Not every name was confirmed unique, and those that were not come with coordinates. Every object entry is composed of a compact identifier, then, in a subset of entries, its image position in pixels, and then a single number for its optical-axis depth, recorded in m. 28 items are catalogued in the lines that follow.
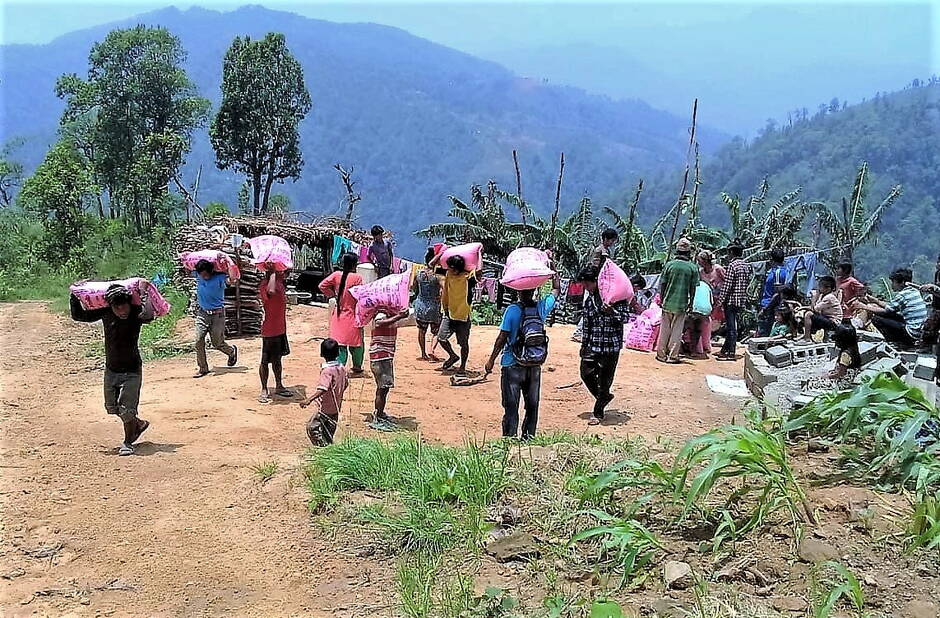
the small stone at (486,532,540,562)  3.83
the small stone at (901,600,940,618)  3.02
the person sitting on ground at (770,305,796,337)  10.33
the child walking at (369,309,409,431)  6.95
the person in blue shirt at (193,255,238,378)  9.05
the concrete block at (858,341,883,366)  7.57
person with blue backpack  6.14
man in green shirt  9.70
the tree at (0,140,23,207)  33.94
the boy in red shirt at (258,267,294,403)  7.80
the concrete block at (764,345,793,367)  8.48
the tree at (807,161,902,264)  20.03
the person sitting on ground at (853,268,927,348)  8.30
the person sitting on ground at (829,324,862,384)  7.14
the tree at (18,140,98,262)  22.09
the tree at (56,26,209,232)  28.25
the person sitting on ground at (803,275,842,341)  9.01
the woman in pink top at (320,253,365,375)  7.45
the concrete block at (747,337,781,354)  9.26
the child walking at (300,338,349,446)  6.01
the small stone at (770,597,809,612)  3.10
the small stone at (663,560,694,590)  3.35
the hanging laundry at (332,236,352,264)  15.95
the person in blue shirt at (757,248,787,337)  11.00
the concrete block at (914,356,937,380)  6.76
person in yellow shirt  9.01
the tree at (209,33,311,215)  29.91
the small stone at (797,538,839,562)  3.43
